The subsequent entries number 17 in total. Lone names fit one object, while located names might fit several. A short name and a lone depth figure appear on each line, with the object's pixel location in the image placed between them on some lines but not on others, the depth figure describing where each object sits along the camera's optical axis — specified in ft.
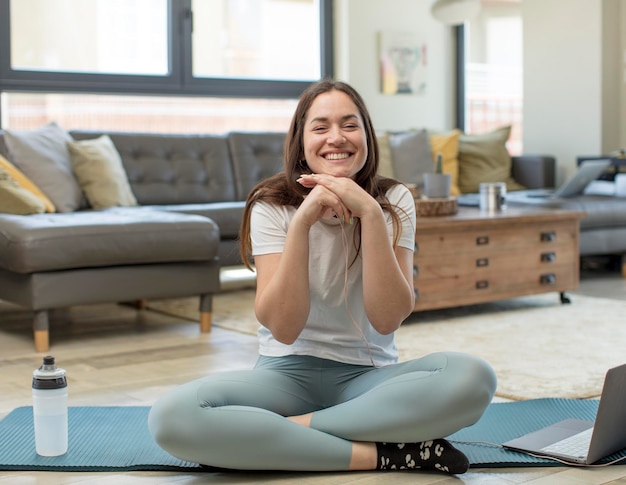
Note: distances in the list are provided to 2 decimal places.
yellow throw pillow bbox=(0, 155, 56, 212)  14.34
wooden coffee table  13.66
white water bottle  7.16
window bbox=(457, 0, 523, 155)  24.61
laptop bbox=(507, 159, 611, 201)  17.65
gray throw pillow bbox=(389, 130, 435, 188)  19.85
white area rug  10.16
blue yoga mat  7.24
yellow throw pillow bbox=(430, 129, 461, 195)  20.68
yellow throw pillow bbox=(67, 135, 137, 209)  15.74
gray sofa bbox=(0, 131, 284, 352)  11.97
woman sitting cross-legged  6.70
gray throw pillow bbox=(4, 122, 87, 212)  15.16
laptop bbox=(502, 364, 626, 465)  6.82
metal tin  15.46
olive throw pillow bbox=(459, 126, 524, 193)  21.06
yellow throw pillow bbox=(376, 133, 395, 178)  19.53
